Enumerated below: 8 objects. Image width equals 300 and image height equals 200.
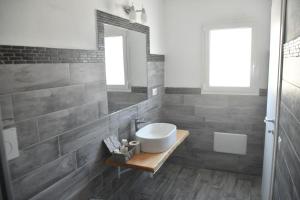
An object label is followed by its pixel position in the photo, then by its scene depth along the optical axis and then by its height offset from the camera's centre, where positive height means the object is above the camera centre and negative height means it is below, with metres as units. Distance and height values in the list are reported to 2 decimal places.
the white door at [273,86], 1.75 -0.15
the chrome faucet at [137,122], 2.76 -0.60
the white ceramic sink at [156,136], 2.44 -0.74
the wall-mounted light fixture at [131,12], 2.41 +0.61
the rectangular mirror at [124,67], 2.27 +0.05
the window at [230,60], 3.11 +0.13
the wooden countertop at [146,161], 2.17 -0.86
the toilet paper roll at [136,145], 2.44 -0.76
